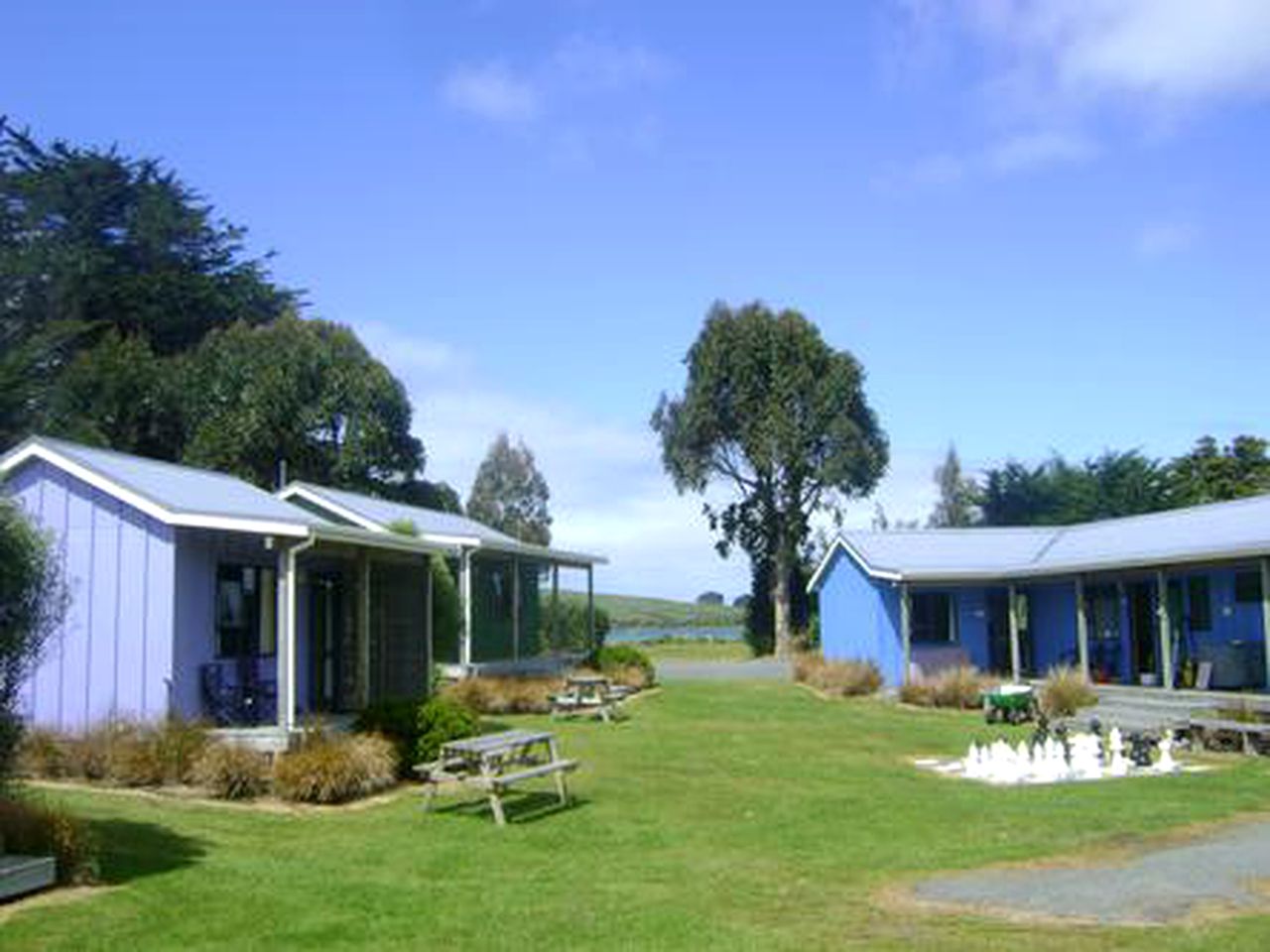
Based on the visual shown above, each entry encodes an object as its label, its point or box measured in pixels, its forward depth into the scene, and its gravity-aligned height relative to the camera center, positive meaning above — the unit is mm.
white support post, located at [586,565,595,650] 34750 +421
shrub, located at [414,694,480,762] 16641 -1193
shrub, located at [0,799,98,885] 10289 -1527
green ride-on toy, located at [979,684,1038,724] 23844 -1505
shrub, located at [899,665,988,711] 27891 -1440
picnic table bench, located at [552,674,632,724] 24777 -1309
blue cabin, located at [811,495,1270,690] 25297 +427
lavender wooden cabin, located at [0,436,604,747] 16188 +470
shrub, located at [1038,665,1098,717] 24625 -1438
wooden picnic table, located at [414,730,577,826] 14195 -1530
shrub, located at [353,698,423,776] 16719 -1163
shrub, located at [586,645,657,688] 30953 -890
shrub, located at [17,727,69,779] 15242 -1348
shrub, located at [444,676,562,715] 25062 -1234
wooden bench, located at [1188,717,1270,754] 19453 -1631
